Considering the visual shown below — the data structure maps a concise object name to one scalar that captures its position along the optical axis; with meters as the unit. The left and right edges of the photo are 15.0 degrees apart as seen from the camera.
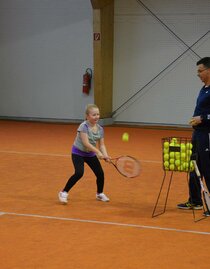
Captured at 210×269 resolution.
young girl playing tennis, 10.95
